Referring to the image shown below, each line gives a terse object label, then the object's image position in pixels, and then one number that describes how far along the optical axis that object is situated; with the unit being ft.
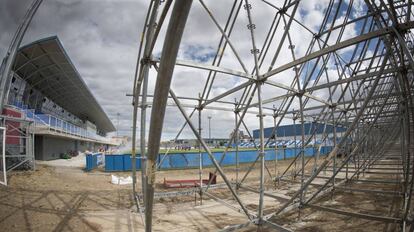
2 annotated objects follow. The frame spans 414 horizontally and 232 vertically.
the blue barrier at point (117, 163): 71.46
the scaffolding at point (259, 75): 7.13
